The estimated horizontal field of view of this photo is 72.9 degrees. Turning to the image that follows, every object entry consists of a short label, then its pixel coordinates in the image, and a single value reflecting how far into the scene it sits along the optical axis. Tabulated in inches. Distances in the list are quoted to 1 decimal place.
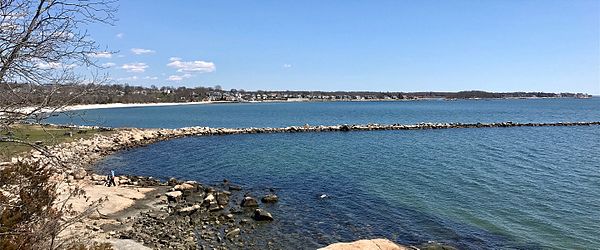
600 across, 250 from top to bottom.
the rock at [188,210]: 740.6
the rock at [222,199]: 809.1
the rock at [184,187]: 892.6
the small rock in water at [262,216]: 705.6
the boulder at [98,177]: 991.6
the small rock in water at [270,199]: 823.0
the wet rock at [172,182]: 969.7
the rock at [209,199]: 800.3
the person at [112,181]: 925.9
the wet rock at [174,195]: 826.2
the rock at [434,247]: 577.3
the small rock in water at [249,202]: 790.5
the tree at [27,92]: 190.2
